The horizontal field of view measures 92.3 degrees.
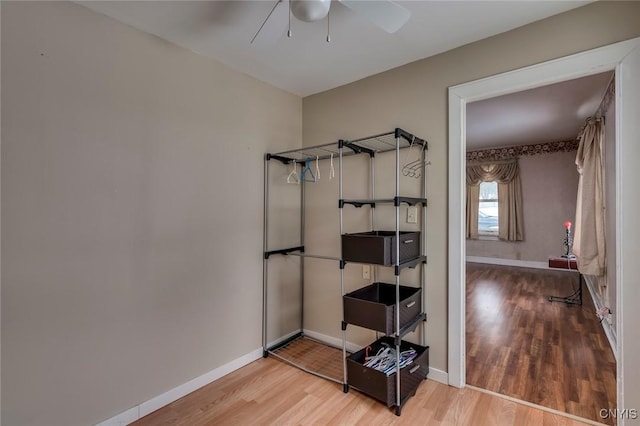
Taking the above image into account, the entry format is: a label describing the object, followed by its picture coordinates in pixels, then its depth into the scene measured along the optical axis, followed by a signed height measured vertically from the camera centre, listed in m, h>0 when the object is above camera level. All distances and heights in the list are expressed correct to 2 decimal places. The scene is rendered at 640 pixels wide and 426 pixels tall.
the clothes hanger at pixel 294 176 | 2.87 +0.36
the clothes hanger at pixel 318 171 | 2.83 +0.40
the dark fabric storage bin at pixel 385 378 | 1.85 -1.03
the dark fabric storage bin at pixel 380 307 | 1.89 -0.61
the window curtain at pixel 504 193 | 6.19 +0.46
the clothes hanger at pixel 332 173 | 2.73 +0.37
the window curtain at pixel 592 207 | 3.15 +0.08
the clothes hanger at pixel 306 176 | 2.84 +0.37
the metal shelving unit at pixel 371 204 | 1.92 +0.09
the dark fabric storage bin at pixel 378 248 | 1.90 -0.22
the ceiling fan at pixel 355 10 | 1.24 +0.89
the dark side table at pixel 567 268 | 3.96 -0.79
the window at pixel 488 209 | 6.59 +0.13
